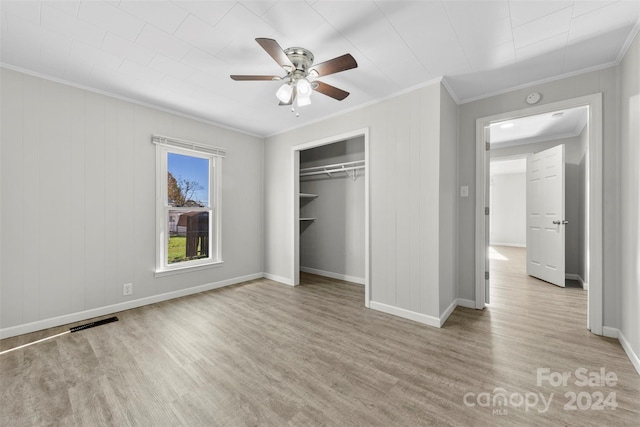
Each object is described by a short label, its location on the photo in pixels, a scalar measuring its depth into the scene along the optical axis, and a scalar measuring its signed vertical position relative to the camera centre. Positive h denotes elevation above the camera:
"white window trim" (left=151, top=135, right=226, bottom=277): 3.44 +0.20
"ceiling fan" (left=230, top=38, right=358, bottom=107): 1.92 +1.13
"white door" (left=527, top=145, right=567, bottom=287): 4.11 -0.03
